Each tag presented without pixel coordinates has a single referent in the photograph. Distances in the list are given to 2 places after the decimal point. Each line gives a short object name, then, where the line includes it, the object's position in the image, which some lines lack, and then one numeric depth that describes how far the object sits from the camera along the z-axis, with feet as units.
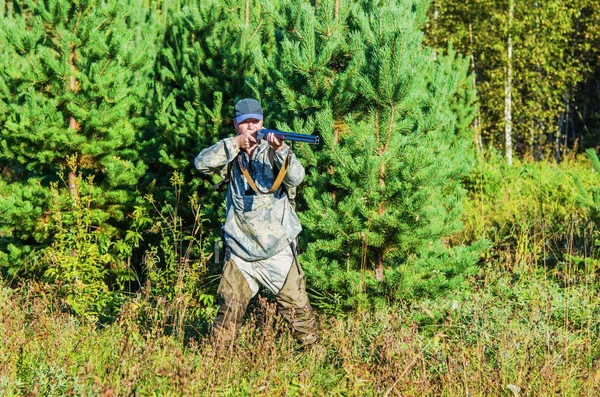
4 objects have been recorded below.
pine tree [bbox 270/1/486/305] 34.32
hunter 30.48
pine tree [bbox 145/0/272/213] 45.27
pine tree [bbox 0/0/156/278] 45.75
